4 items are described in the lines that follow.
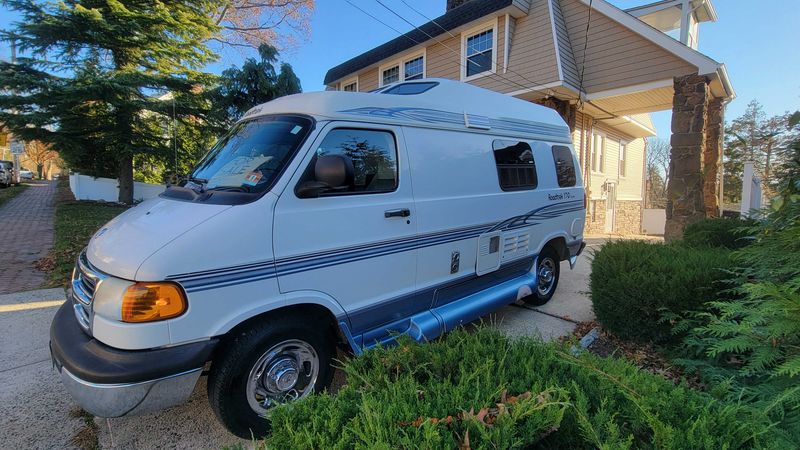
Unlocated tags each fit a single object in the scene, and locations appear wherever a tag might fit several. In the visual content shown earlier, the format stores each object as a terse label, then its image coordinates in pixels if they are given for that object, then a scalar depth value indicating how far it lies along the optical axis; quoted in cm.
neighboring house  909
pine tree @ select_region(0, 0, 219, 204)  1175
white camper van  223
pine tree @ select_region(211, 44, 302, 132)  919
